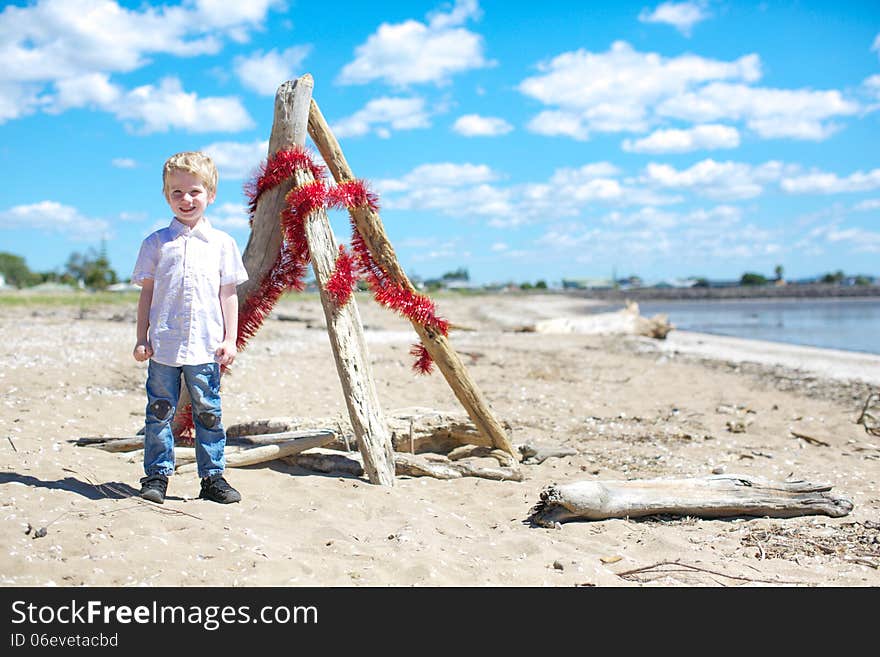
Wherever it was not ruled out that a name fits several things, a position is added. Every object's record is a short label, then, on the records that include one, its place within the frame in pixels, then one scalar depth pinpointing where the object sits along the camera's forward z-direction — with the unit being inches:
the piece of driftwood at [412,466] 226.4
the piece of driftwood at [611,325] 925.2
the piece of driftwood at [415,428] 241.3
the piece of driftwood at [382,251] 226.4
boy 173.3
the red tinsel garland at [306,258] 213.5
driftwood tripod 211.2
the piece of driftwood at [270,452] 213.3
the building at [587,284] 7085.6
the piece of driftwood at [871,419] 335.6
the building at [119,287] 3180.1
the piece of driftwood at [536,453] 261.6
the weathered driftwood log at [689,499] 189.3
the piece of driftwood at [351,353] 210.2
